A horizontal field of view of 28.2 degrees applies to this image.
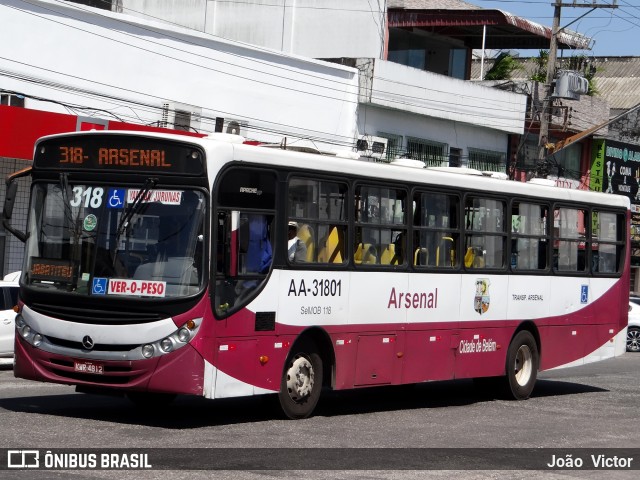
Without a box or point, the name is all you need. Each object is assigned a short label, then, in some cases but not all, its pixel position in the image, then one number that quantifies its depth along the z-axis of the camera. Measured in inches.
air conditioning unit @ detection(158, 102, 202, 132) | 1202.9
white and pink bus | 495.5
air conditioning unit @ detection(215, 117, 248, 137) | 1206.3
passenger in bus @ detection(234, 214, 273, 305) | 517.0
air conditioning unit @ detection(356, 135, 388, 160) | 1282.0
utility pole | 1557.6
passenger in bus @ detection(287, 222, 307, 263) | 543.2
